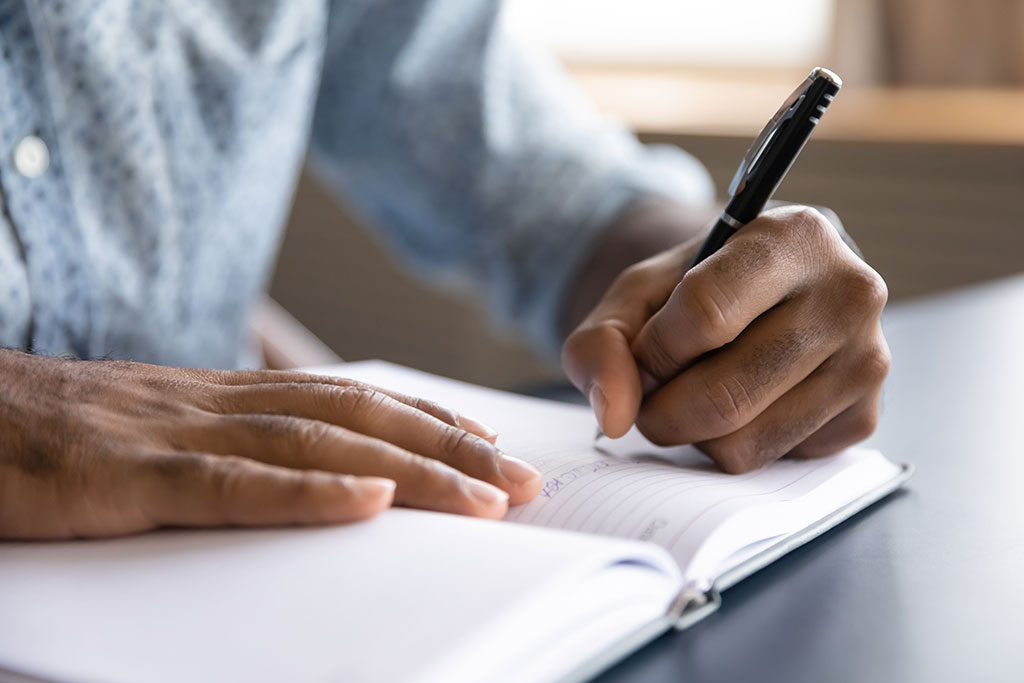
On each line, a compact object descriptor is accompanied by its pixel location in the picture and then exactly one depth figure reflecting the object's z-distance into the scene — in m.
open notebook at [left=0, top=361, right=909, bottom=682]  0.30
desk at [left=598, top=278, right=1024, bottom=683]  0.33
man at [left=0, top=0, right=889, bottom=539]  0.41
